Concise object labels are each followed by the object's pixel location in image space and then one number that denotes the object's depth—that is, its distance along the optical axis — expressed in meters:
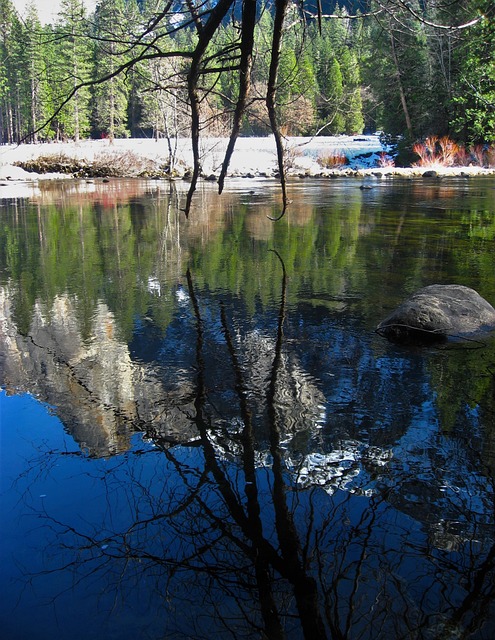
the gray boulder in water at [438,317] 5.73
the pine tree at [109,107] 63.47
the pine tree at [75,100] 57.34
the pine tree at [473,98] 33.19
